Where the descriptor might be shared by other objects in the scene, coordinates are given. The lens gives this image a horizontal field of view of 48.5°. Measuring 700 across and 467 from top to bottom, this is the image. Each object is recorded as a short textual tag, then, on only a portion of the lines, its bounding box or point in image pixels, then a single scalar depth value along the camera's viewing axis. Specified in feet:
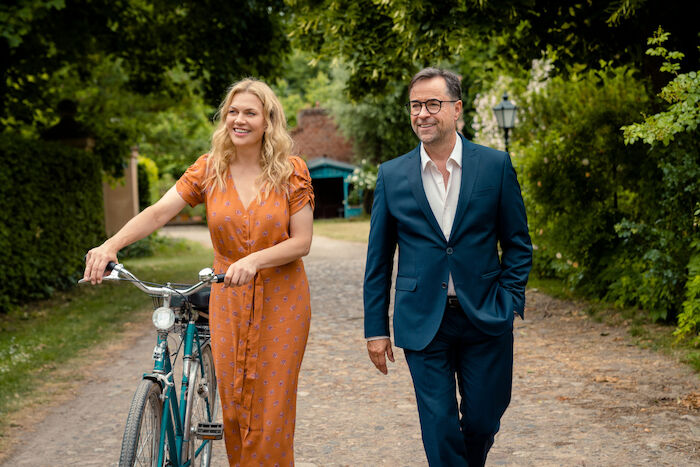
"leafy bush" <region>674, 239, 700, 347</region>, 22.79
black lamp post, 47.49
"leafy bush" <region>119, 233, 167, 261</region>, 75.30
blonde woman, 11.14
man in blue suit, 10.42
